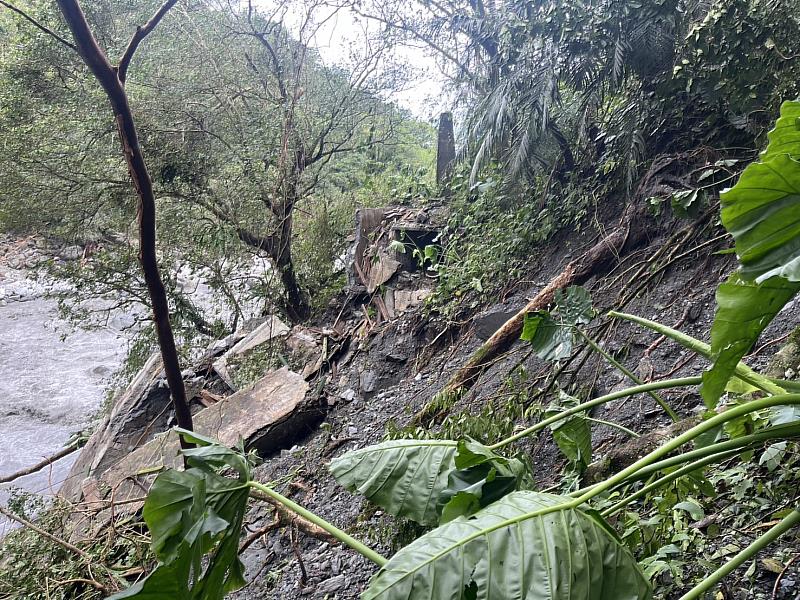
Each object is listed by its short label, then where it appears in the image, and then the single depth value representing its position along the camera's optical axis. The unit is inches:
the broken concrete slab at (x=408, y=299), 198.2
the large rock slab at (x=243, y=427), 169.3
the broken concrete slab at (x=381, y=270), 215.2
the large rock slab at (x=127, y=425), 206.4
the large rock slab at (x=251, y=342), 223.8
